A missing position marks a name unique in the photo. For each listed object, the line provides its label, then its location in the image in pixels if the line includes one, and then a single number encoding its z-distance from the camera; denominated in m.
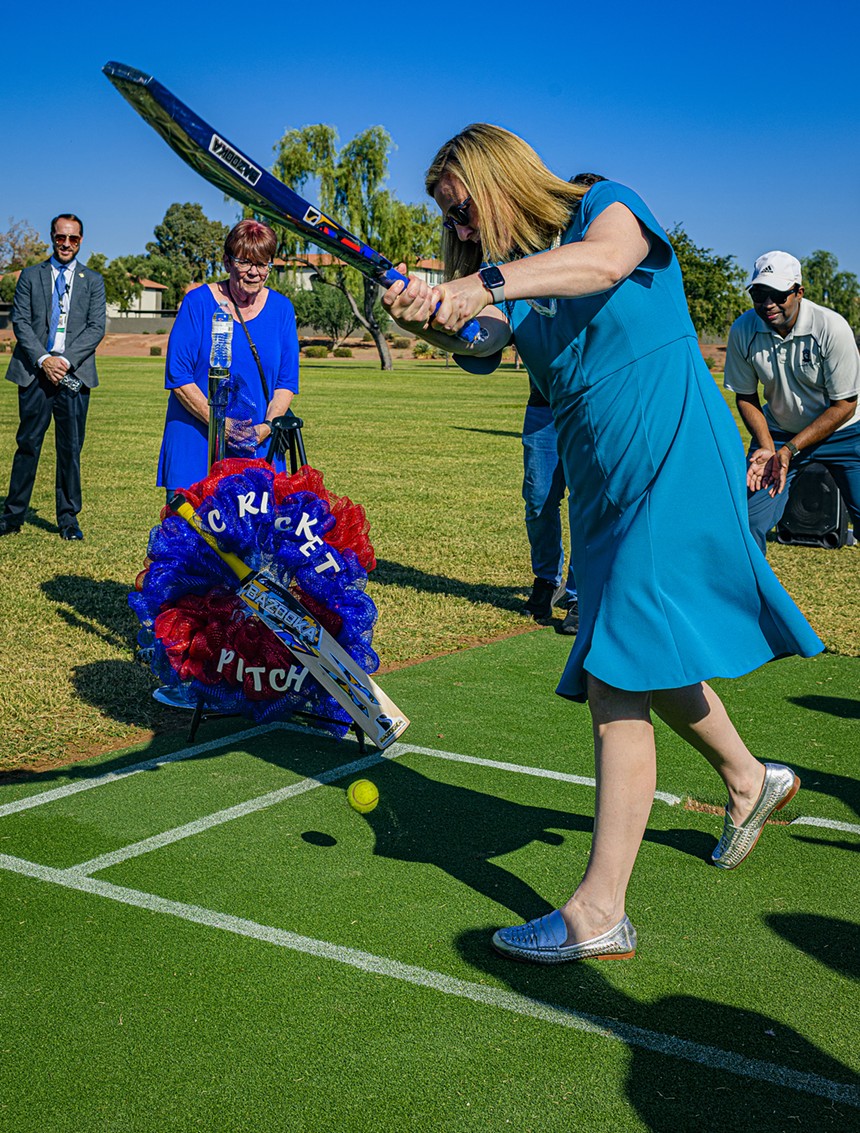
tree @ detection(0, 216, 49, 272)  113.06
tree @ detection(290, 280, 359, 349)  93.44
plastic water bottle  6.26
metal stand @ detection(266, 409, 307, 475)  5.69
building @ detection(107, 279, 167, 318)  127.52
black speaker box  11.06
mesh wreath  5.21
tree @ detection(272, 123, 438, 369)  61.41
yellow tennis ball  4.48
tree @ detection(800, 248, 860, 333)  133.64
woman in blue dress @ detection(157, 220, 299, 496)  6.34
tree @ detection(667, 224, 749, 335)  60.31
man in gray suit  10.67
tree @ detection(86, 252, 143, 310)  110.74
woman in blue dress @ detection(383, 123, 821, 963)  3.21
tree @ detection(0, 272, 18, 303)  100.44
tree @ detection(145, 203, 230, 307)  154.38
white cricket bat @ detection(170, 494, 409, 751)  4.99
